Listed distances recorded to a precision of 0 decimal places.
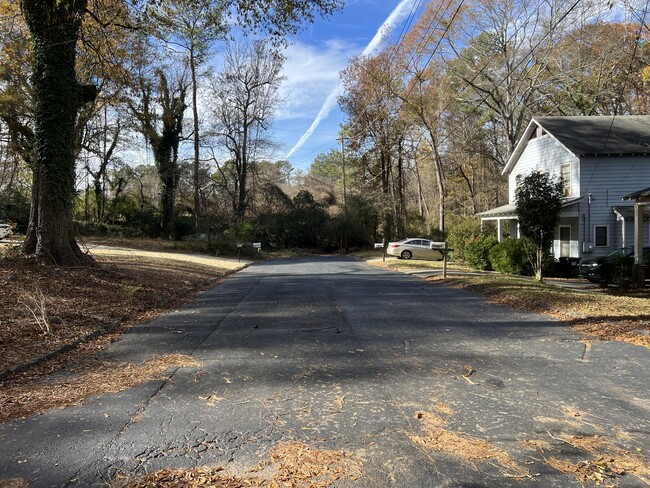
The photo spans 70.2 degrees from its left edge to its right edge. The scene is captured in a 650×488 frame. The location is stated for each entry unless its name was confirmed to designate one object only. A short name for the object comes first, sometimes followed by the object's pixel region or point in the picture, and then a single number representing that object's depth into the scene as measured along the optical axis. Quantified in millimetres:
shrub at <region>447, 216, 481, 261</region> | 26542
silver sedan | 31328
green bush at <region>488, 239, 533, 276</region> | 19766
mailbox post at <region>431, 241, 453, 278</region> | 18250
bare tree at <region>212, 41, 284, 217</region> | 44438
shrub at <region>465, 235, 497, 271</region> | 22484
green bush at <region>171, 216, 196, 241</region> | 43125
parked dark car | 15228
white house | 21062
